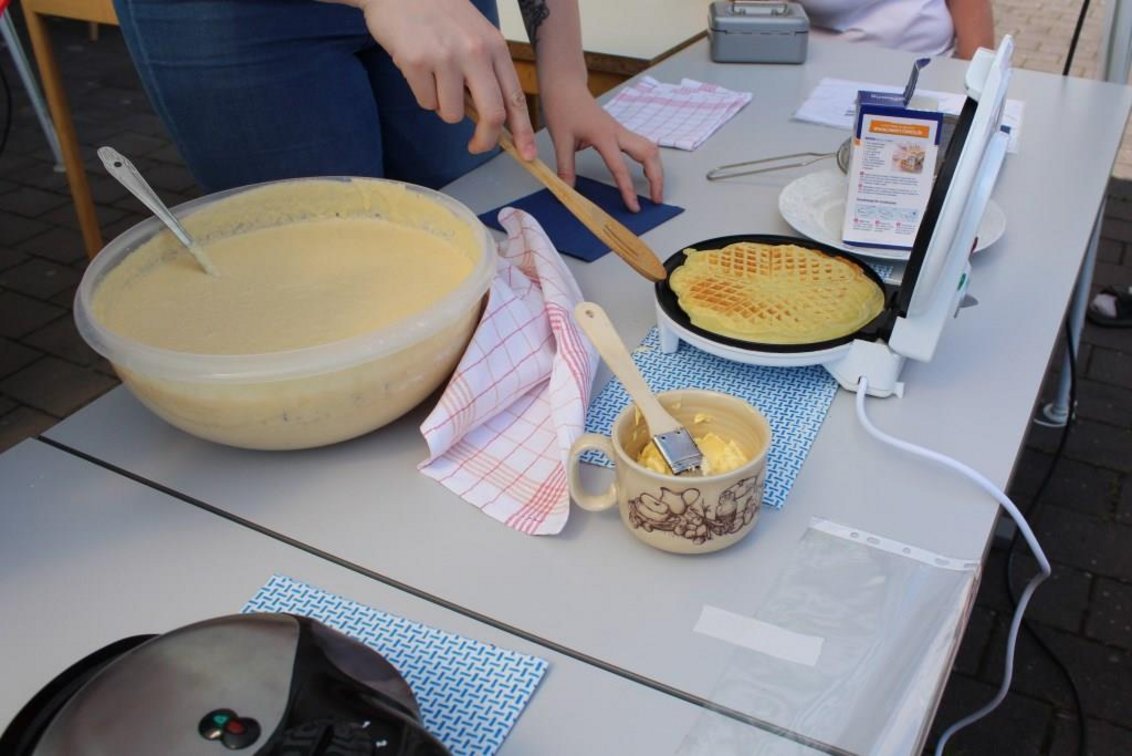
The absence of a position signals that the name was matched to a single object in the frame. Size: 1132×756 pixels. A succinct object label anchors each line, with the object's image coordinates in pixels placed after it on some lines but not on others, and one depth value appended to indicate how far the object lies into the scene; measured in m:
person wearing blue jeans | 1.12
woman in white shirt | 1.96
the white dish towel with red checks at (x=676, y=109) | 1.47
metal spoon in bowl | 0.83
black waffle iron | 0.44
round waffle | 0.89
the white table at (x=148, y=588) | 0.61
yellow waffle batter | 0.84
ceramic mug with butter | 0.68
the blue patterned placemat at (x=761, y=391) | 0.83
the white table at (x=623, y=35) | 2.04
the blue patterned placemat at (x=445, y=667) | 0.60
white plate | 1.10
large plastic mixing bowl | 0.72
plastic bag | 0.60
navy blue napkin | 1.15
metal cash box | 1.73
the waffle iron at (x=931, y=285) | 0.73
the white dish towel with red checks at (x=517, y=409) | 0.79
